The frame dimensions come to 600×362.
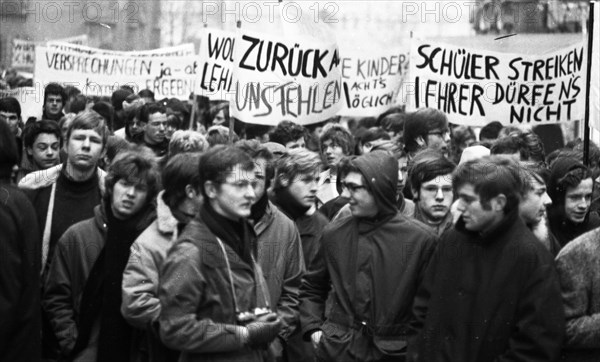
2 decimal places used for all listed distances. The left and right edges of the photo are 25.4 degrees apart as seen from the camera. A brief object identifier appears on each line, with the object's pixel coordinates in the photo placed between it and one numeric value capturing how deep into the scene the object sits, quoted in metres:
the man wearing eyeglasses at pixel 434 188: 7.27
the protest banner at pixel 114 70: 17.20
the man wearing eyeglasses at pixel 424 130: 9.71
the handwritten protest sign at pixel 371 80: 14.73
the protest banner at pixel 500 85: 11.50
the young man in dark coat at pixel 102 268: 6.73
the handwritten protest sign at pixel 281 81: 10.74
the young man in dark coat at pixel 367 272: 6.43
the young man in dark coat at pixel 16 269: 5.61
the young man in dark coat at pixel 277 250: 7.04
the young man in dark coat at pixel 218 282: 5.71
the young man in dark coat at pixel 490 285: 5.65
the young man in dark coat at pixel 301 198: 7.72
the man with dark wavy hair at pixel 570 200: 7.07
